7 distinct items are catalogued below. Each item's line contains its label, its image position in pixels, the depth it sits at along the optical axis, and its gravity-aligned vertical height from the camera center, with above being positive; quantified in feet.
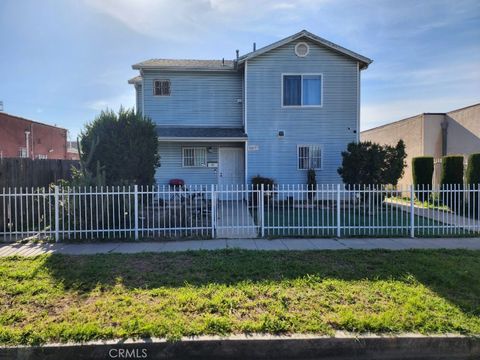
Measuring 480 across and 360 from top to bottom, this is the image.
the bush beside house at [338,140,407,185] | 41.50 +1.31
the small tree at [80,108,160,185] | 30.94 +2.67
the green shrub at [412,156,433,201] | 48.75 +0.36
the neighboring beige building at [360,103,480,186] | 61.11 +7.98
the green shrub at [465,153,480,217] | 38.19 +0.37
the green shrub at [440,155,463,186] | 42.04 +0.43
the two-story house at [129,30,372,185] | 48.85 +8.49
